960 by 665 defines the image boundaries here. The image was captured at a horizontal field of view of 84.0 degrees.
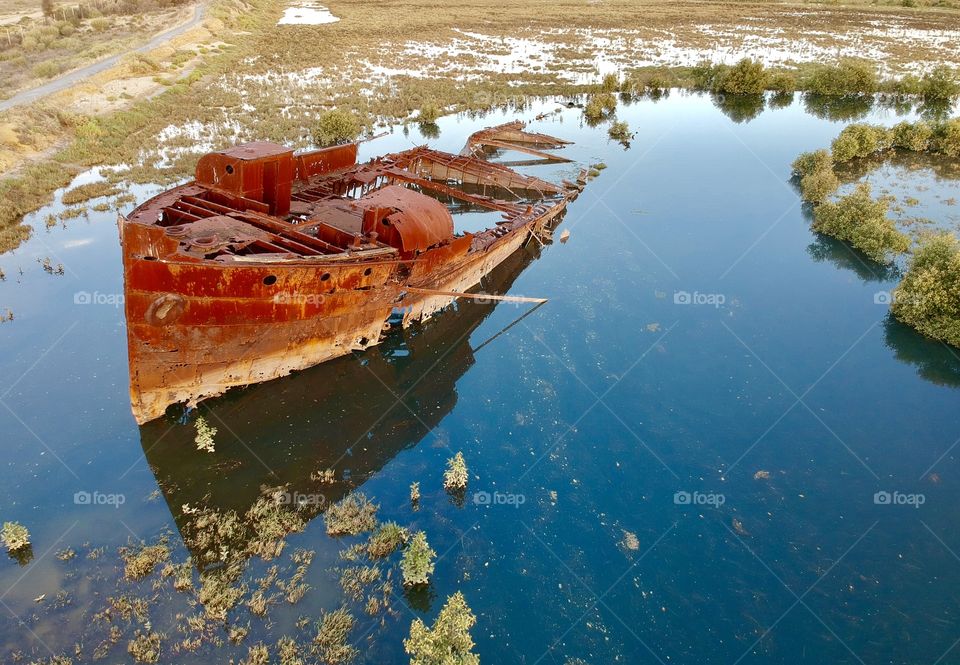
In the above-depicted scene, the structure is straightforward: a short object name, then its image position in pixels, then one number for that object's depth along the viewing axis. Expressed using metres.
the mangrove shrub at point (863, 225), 20.50
